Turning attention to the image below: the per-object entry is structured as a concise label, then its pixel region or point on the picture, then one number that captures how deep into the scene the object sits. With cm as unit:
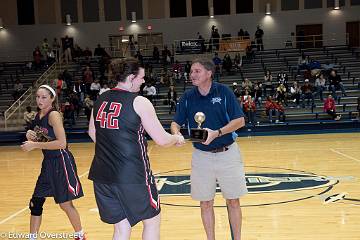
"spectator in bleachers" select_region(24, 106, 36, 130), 1942
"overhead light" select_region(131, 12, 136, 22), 3086
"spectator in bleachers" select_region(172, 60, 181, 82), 2473
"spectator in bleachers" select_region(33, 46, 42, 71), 2720
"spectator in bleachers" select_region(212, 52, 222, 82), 2466
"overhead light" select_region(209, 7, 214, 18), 3067
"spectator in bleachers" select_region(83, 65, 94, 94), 2264
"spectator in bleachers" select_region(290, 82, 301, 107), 2084
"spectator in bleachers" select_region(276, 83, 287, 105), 2050
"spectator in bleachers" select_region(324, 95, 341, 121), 1916
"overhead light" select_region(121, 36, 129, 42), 3099
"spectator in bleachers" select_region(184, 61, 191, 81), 2411
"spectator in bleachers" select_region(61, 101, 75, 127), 2042
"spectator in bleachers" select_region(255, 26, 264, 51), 2860
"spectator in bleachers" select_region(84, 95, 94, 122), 2064
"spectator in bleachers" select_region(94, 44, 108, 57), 2827
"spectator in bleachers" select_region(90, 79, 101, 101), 2180
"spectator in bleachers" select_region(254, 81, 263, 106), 2080
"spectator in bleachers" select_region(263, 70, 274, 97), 2238
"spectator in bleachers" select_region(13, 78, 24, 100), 2322
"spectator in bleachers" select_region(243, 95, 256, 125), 1878
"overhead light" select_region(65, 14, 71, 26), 3102
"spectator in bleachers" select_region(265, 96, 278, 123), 1914
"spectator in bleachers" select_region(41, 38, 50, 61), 2830
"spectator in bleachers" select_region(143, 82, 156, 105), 2156
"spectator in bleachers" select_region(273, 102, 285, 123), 1914
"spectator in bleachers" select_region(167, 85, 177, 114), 2102
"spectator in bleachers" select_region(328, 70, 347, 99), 2144
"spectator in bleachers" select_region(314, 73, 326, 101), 2161
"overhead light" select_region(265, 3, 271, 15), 3036
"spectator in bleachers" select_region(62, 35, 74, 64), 2795
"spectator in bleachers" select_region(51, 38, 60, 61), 2804
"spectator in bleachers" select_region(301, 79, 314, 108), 2086
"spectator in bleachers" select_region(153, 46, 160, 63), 2737
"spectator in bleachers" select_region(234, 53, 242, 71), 2527
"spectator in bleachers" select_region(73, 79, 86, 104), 2211
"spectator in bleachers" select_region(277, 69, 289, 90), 2197
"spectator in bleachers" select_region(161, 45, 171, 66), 2688
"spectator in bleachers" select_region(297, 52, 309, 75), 2477
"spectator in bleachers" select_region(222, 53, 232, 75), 2500
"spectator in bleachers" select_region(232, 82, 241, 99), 1983
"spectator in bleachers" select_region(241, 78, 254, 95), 2075
